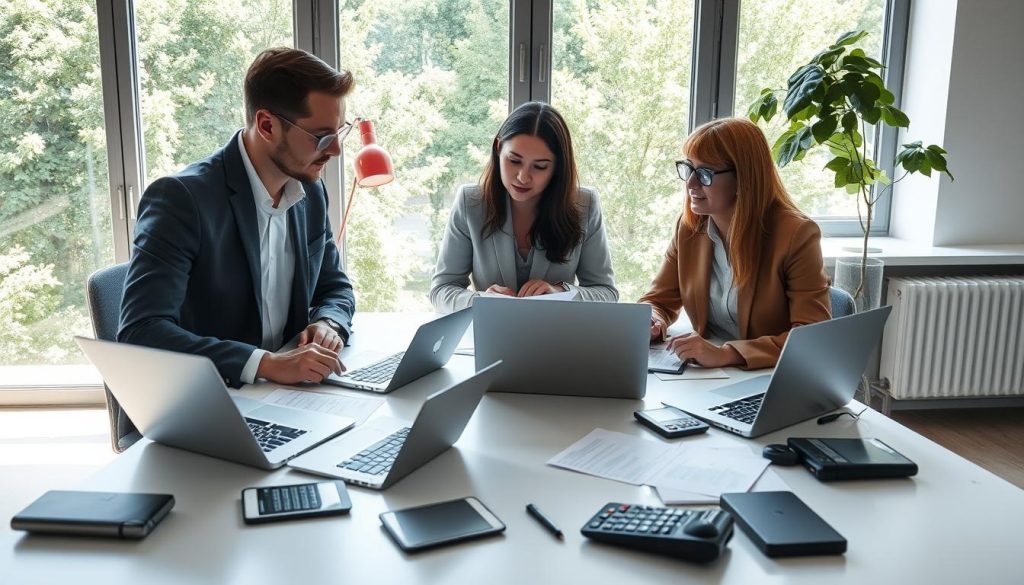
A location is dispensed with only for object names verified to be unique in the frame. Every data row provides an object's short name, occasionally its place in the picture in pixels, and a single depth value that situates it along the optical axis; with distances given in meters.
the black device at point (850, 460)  1.28
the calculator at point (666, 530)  1.03
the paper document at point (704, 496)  1.21
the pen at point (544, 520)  1.11
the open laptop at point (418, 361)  1.68
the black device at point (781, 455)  1.34
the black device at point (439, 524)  1.08
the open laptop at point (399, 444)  1.21
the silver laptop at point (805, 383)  1.40
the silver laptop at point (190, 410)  1.20
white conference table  1.01
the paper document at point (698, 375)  1.81
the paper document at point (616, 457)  1.30
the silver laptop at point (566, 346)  1.58
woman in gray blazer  2.47
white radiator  3.40
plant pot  3.04
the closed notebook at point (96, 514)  1.08
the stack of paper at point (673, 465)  1.25
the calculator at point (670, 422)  1.46
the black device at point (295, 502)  1.14
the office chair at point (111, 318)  1.92
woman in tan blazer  2.09
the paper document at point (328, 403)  1.56
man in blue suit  1.71
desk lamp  2.50
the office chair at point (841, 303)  2.16
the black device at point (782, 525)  1.06
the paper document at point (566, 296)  1.97
